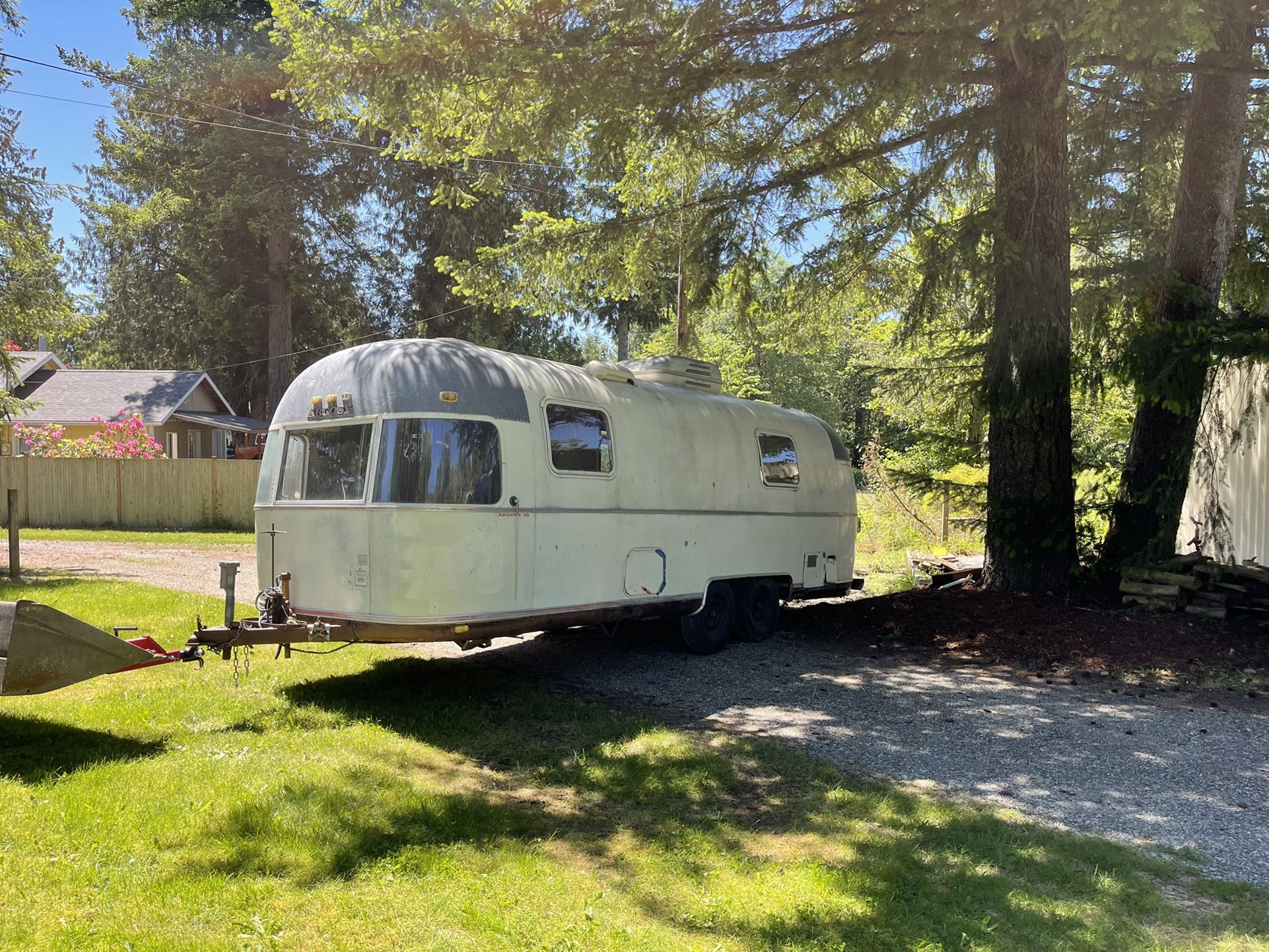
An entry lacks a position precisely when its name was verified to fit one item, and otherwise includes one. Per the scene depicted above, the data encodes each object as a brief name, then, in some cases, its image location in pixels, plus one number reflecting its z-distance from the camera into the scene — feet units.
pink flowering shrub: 83.25
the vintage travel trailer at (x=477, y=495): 23.35
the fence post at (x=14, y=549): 44.50
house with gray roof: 100.83
